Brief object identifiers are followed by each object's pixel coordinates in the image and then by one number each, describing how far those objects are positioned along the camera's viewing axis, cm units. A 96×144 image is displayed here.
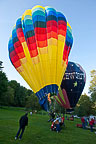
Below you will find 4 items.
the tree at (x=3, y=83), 3640
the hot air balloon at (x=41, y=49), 1306
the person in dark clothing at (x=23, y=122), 734
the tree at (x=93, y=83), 2895
